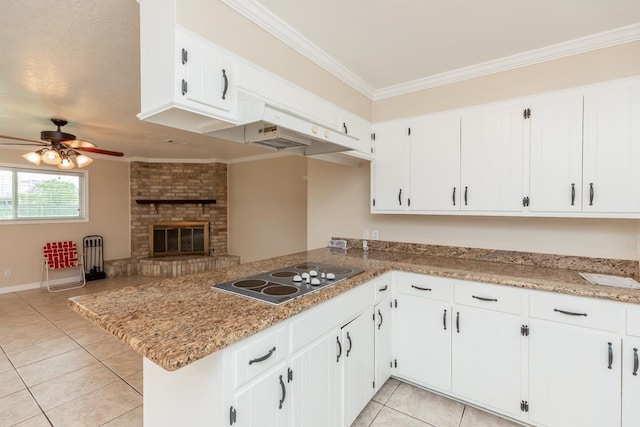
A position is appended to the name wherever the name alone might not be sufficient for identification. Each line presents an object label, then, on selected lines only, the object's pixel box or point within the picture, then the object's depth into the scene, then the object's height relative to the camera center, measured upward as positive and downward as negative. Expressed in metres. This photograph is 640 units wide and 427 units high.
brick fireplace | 6.40 -0.07
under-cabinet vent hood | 1.59 +0.47
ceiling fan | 3.50 +0.75
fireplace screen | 6.74 -0.66
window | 5.18 +0.28
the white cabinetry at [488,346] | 1.95 -0.93
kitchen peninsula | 1.14 -0.59
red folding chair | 5.32 -0.87
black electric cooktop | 1.57 -0.44
